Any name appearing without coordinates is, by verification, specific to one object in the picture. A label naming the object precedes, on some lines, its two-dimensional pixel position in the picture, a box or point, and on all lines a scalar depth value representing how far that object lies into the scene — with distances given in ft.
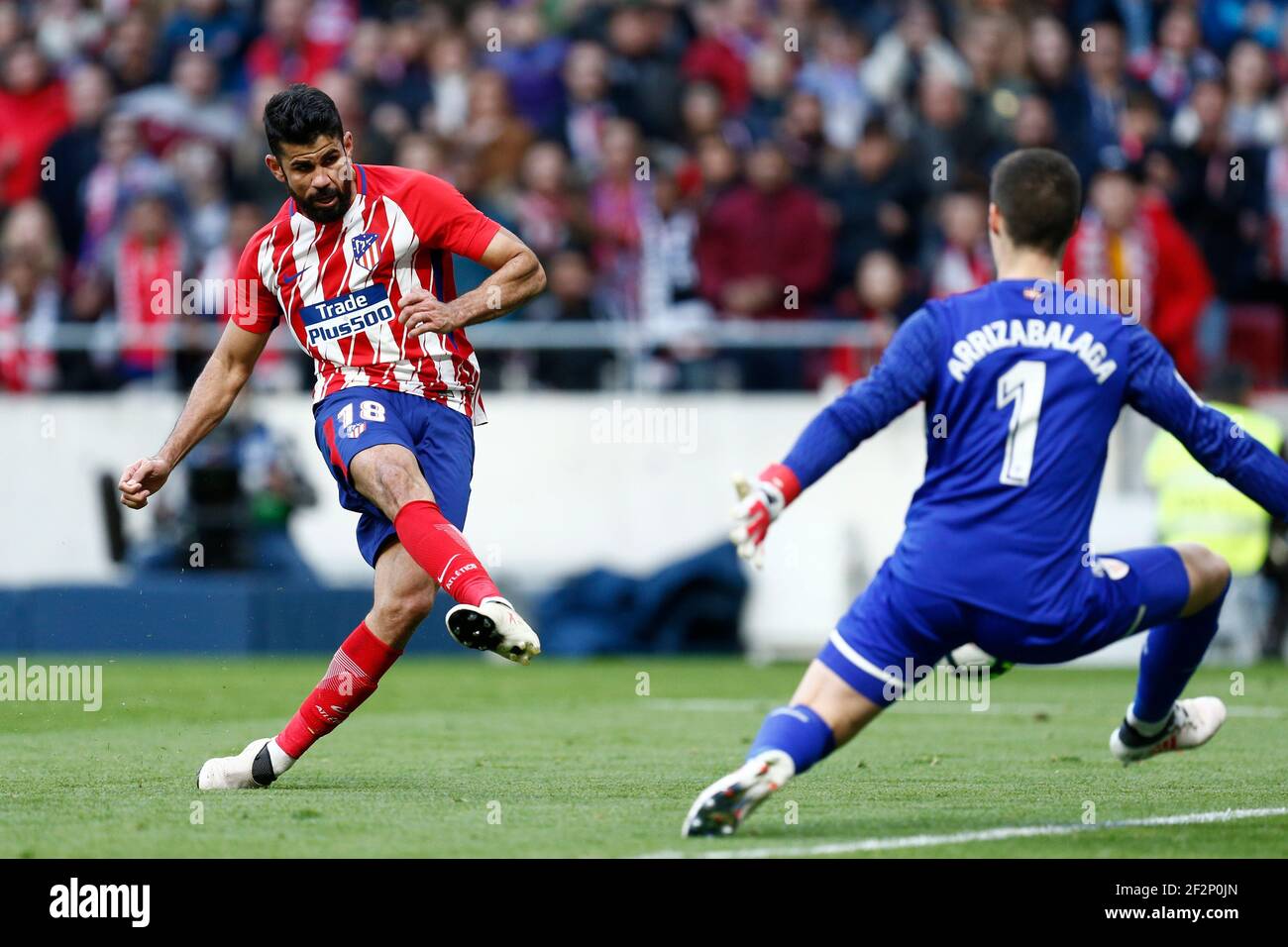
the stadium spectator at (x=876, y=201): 51.06
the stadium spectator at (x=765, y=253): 49.85
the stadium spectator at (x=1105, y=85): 53.26
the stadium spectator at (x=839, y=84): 55.42
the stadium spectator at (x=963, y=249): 48.52
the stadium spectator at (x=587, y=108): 54.24
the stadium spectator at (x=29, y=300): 50.44
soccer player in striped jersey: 23.80
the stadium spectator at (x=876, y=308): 48.42
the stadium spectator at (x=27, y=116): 55.72
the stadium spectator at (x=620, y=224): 50.70
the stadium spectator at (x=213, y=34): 58.39
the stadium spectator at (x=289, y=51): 58.29
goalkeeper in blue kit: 18.99
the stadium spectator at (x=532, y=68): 55.57
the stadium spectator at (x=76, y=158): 54.44
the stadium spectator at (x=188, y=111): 55.67
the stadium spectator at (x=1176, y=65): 54.85
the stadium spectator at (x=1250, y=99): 53.36
